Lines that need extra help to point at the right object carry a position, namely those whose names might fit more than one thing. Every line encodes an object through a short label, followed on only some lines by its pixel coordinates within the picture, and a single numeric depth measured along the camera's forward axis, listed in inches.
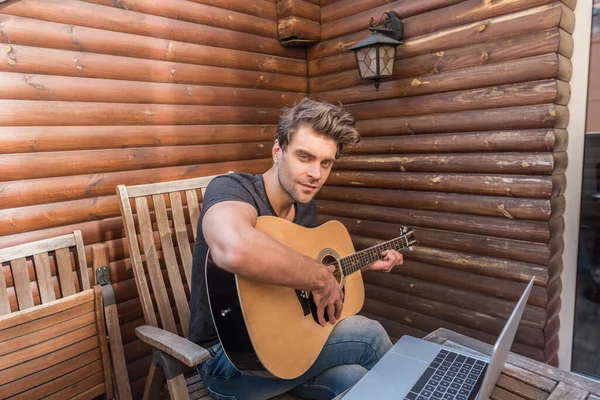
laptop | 44.1
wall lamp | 97.3
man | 54.6
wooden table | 48.3
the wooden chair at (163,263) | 59.1
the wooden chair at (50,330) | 58.8
